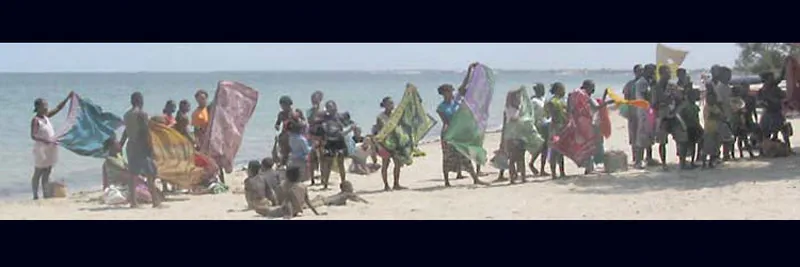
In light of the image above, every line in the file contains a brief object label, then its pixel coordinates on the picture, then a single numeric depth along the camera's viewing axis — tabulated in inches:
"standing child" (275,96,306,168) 502.3
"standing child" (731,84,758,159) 564.4
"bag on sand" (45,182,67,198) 505.7
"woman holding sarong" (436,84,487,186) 490.9
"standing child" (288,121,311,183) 492.1
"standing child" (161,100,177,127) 502.3
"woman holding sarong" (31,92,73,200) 478.0
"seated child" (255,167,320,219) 405.4
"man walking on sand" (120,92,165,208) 434.0
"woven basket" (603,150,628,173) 531.2
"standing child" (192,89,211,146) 504.7
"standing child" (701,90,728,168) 517.7
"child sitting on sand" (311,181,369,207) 439.9
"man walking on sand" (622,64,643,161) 531.8
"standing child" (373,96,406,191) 490.6
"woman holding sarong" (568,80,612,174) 504.1
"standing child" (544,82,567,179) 509.4
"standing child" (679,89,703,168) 510.6
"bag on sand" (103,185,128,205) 461.7
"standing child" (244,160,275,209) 426.0
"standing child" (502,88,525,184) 501.7
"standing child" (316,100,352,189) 501.7
